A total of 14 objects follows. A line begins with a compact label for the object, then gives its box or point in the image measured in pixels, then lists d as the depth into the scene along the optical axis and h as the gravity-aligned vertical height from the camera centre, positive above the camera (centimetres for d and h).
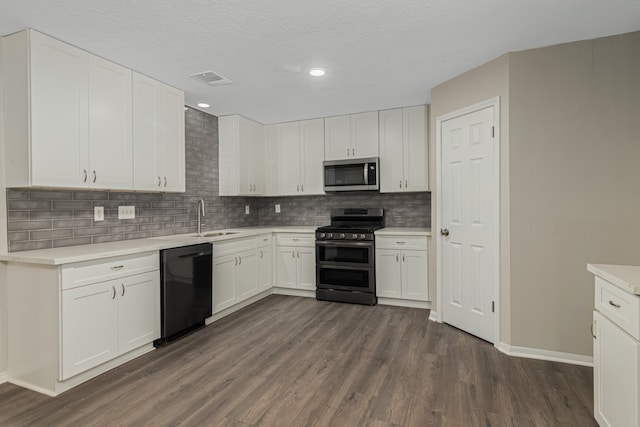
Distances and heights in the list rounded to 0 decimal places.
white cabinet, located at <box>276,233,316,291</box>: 452 -69
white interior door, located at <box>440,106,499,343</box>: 294 -12
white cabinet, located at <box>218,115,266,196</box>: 449 +73
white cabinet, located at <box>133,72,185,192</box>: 302 +71
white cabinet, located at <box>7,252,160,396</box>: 220 -75
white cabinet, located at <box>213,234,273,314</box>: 362 -70
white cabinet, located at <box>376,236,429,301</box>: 395 -69
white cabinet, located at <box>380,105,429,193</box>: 423 +76
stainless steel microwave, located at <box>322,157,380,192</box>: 437 +46
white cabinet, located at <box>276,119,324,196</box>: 481 +77
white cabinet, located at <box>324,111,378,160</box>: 448 +99
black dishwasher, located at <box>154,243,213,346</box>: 292 -71
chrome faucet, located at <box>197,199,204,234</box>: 401 -2
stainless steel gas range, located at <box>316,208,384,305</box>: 412 -68
